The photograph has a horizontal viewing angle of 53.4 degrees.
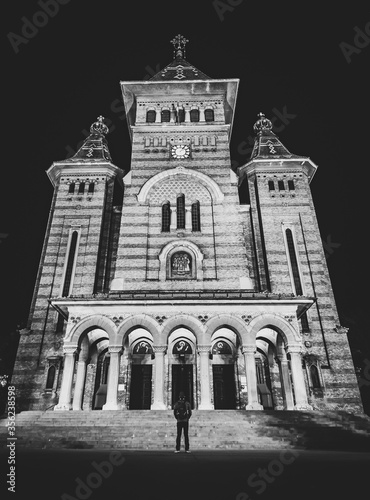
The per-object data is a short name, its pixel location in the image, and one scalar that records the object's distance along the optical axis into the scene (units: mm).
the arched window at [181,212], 23766
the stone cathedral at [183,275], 17531
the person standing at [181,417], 9594
